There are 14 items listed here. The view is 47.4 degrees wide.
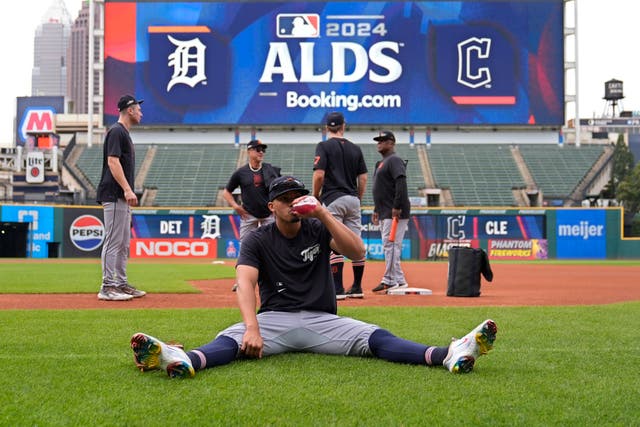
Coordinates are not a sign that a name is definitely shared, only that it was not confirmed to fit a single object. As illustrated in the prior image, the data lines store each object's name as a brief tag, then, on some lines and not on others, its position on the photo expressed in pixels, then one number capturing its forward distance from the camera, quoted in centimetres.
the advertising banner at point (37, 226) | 2875
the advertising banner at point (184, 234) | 3005
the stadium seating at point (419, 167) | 3734
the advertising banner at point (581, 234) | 3056
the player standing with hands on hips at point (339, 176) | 796
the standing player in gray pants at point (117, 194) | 775
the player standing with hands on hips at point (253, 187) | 939
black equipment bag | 900
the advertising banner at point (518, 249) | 3048
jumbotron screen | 3859
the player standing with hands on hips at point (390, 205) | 905
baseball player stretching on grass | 401
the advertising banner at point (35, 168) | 4381
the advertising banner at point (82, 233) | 2903
